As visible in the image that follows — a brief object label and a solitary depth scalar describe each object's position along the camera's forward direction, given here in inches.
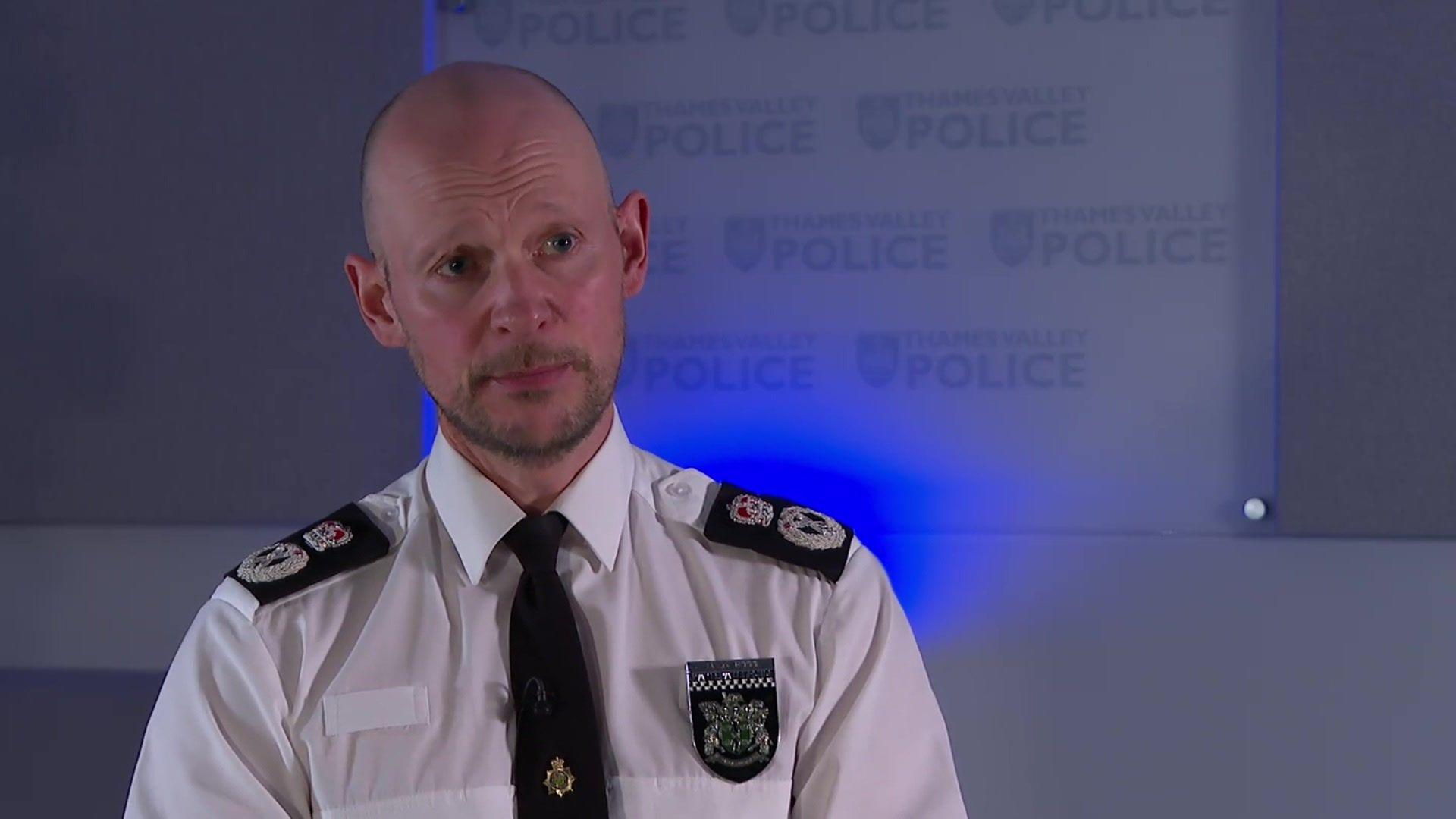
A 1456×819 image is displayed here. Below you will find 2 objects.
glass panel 140.2
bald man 125.0
